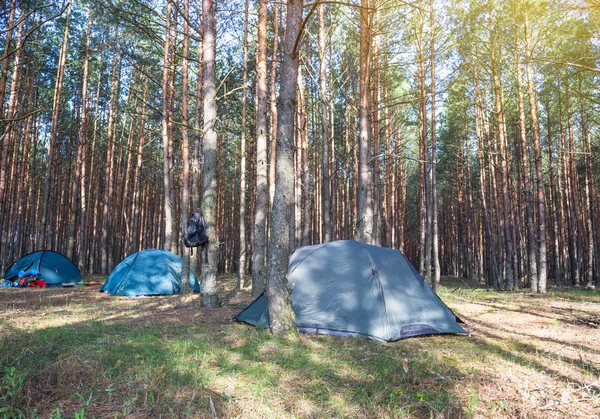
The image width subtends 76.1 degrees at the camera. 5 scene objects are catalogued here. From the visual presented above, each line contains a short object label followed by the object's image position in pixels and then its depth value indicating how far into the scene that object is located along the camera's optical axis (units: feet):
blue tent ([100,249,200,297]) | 37.76
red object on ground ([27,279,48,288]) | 43.93
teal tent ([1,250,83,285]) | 45.34
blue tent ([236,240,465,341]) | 21.16
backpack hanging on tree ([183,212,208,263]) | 27.43
